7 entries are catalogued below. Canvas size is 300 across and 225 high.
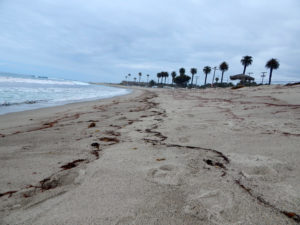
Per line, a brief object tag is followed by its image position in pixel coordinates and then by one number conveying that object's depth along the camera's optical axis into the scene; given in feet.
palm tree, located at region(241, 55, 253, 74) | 142.72
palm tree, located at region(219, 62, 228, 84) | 165.48
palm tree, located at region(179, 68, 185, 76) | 266.36
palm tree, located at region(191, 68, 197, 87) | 247.19
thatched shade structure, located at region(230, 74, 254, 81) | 94.89
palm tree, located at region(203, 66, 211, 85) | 222.30
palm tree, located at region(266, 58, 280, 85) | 114.73
